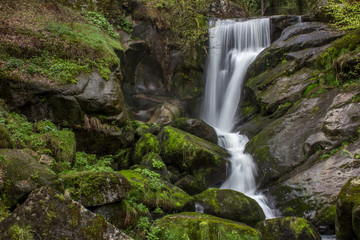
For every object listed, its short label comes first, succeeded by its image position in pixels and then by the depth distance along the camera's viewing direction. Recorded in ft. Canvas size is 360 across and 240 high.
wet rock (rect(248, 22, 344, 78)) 40.63
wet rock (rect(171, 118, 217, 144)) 35.42
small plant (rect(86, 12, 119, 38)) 38.67
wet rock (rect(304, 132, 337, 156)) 25.21
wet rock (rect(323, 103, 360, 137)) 24.34
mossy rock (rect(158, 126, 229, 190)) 28.96
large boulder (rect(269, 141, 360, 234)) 20.74
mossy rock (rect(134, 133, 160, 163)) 28.96
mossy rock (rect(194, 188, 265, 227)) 20.62
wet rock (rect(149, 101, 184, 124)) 42.78
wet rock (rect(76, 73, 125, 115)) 25.29
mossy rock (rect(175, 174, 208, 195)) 27.20
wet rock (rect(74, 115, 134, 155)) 25.76
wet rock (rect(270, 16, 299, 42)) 52.08
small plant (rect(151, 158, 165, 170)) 24.95
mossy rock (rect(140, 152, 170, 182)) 24.90
